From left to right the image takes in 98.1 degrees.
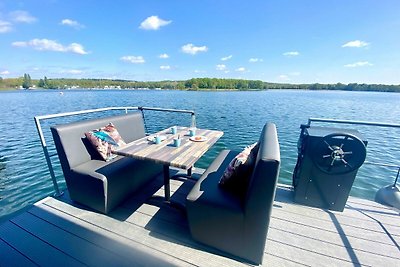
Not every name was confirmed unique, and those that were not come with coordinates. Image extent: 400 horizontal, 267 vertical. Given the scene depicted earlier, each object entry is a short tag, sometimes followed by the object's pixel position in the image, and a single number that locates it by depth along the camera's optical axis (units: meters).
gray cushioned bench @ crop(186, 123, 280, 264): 1.11
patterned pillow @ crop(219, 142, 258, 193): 1.42
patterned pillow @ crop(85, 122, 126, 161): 2.08
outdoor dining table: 1.56
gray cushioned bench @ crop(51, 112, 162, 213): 1.79
